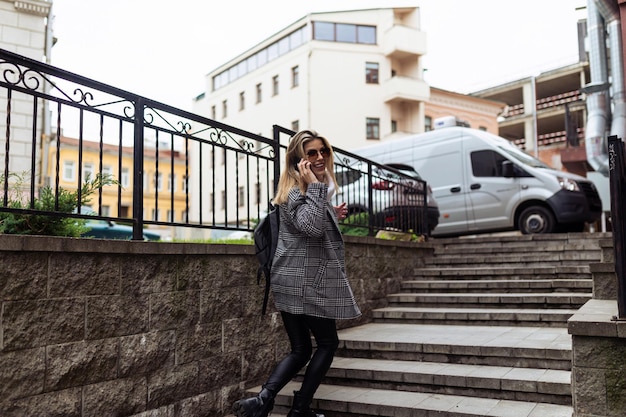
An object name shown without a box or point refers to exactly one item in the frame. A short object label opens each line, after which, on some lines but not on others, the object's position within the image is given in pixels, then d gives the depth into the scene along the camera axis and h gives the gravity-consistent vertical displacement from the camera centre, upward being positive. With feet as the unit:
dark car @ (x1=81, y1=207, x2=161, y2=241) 31.94 +1.37
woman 12.42 -0.43
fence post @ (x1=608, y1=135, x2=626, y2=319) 12.03 +0.72
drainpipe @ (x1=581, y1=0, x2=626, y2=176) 41.27 +12.53
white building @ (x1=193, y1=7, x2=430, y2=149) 111.14 +33.24
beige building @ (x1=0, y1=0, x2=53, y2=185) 42.09 +16.38
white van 37.01 +3.94
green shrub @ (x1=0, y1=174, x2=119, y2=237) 12.89 +1.06
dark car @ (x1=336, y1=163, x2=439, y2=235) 30.48 +2.64
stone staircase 15.05 -2.92
